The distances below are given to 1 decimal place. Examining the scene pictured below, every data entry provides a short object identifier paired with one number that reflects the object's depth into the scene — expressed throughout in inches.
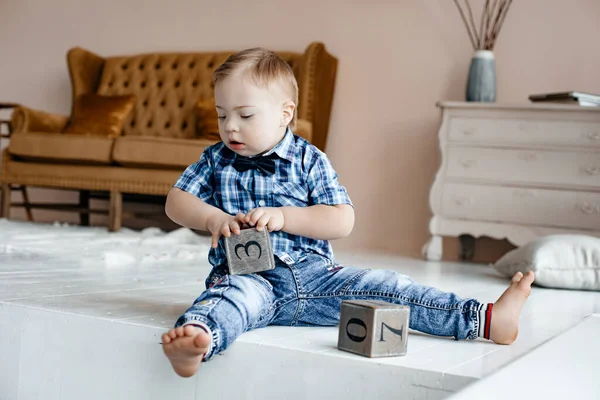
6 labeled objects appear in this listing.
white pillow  102.7
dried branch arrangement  158.7
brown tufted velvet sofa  160.1
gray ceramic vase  148.8
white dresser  136.6
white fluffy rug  104.7
